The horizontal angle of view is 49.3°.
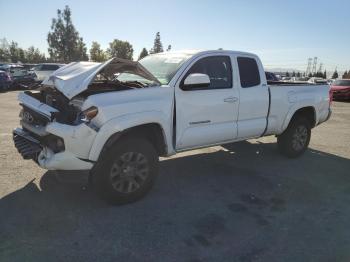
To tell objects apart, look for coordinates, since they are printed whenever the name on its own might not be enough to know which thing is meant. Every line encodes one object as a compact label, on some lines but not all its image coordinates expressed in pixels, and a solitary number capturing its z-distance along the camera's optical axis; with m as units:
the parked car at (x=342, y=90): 24.00
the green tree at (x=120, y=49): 84.62
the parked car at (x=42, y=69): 26.73
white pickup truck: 4.36
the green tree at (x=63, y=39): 70.62
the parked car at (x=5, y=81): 22.03
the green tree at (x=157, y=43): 92.50
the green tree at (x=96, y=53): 77.12
